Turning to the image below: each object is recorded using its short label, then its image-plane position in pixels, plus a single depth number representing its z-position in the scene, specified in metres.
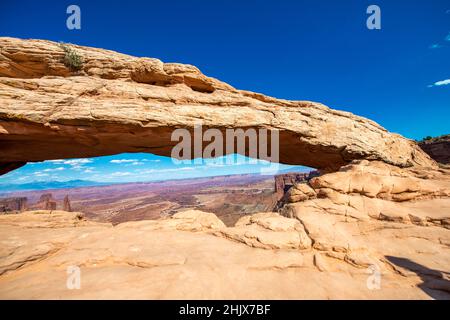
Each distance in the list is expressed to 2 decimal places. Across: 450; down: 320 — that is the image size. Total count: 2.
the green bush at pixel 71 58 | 13.96
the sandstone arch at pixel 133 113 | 12.23
